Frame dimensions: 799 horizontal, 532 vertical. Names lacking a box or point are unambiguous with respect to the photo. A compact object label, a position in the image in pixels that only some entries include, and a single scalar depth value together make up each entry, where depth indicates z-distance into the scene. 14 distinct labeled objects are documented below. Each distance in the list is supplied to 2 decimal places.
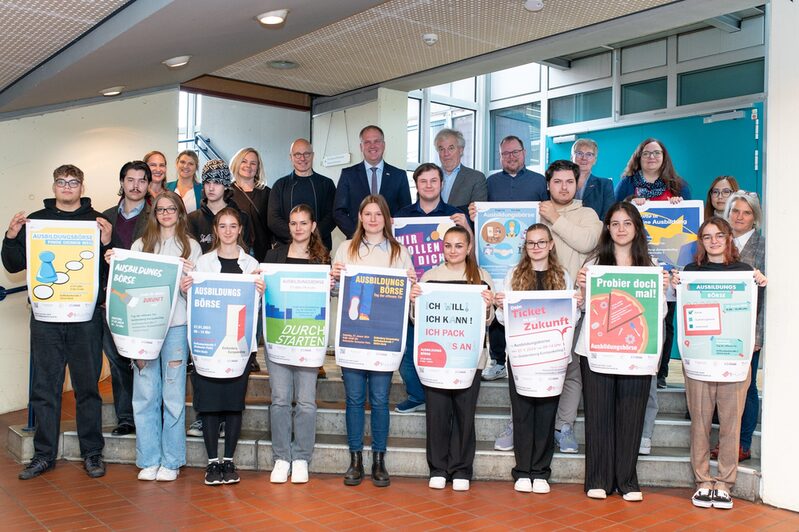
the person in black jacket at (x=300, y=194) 5.60
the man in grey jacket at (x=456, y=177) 5.59
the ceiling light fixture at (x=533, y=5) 5.20
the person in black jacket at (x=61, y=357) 4.71
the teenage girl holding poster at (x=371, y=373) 4.63
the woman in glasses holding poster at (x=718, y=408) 4.30
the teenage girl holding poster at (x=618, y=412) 4.40
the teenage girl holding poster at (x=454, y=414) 4.57
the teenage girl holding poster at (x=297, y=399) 4.67
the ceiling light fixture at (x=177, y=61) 5.40
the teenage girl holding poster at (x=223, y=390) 4.56
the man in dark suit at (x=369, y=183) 5.68
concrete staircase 4.75
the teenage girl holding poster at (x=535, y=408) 4.50
